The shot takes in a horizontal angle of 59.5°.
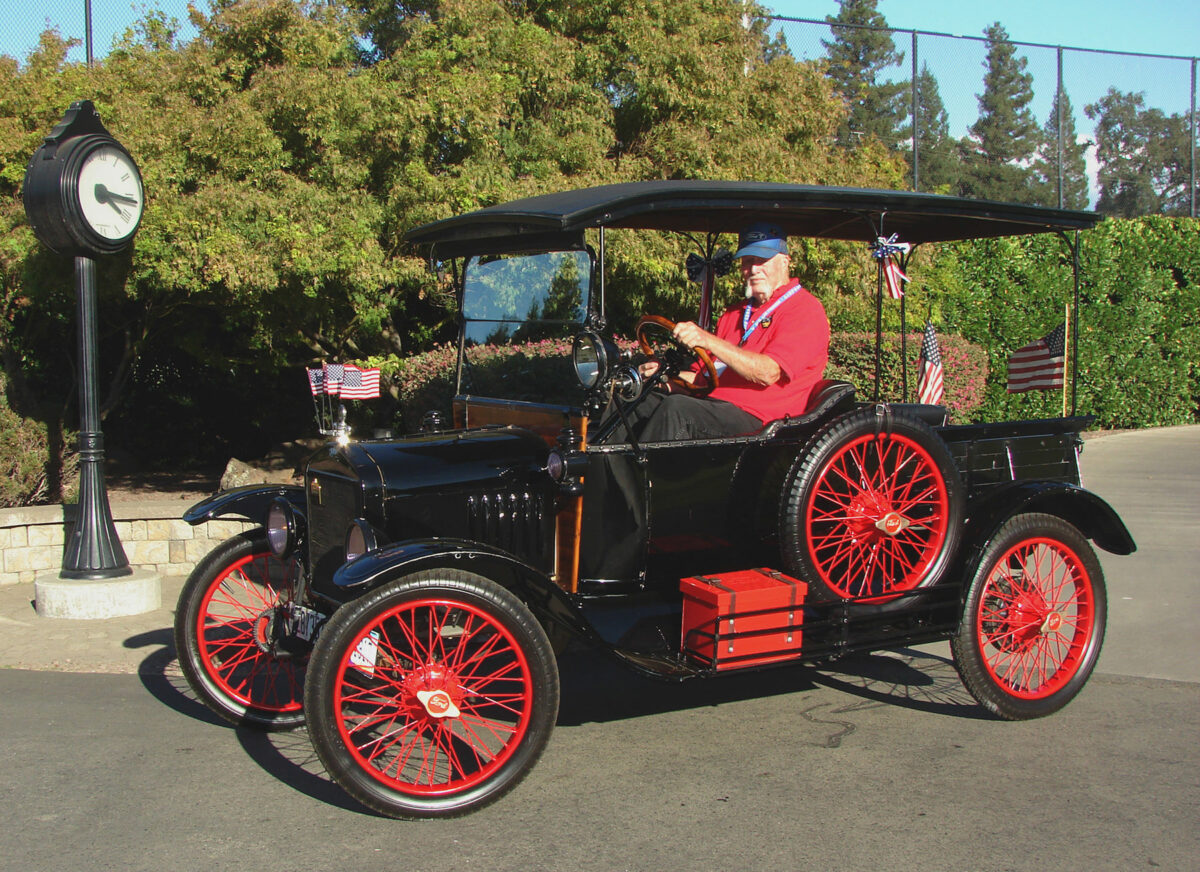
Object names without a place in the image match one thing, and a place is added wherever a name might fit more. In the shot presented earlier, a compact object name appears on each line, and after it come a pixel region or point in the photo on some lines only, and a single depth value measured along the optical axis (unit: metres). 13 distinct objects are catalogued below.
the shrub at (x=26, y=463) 7.08
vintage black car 3.48
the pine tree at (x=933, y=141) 15.71
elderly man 4.11
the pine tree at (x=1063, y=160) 16.81
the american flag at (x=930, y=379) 5.53
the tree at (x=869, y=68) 15.27
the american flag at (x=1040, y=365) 5.05
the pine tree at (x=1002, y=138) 18.12
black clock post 5.97
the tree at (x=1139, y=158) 19.59
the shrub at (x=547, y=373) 4.49
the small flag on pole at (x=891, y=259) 4.44
